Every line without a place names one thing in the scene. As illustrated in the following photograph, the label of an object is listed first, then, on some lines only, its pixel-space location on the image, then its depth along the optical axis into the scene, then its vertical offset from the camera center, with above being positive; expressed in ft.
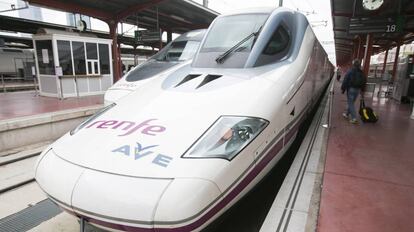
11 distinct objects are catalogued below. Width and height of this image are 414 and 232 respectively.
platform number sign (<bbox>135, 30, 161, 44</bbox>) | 38.11 +3.43
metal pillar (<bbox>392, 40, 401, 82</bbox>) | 62.39 +3.41
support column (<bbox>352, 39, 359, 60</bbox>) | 73.79 +5.18
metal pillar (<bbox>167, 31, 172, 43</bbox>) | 60.23 +5.45
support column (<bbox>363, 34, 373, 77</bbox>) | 36.67 +1.57
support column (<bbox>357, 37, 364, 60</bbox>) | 57.31 +3.35
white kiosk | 28.94 -0.56
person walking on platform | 19.80 -1.47
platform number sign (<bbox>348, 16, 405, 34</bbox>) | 22.52 +3.36
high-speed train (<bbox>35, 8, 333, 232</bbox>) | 5.37 -2.06
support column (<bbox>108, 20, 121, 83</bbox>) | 40.88 +3.35
